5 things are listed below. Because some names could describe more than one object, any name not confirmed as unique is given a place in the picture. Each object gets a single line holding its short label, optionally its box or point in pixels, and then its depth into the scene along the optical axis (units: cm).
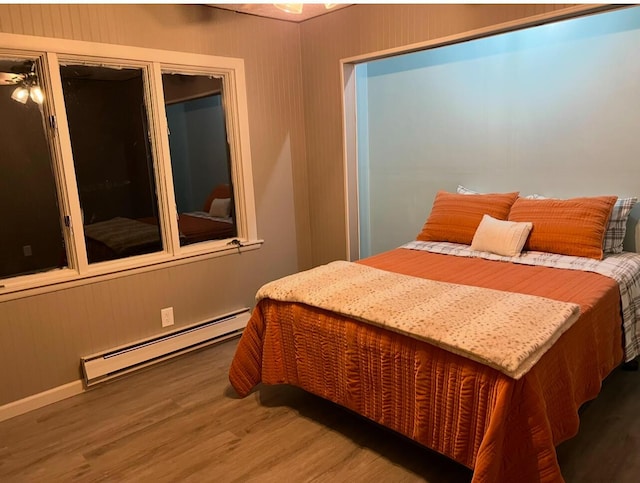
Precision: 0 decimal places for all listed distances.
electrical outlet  318
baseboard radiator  285
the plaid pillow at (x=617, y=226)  270
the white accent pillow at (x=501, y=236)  284
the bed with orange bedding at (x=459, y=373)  162
